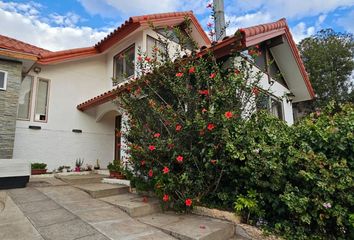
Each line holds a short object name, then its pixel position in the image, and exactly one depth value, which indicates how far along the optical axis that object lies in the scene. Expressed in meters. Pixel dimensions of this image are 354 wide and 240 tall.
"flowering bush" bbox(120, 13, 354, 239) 3.37
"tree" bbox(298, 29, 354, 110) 17.08
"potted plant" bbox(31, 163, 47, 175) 7.61
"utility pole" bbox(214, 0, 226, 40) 7.12
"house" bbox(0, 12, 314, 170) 7.16
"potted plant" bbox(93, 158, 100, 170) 9.43
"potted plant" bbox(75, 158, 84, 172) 8.83
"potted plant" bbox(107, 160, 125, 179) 6.45
